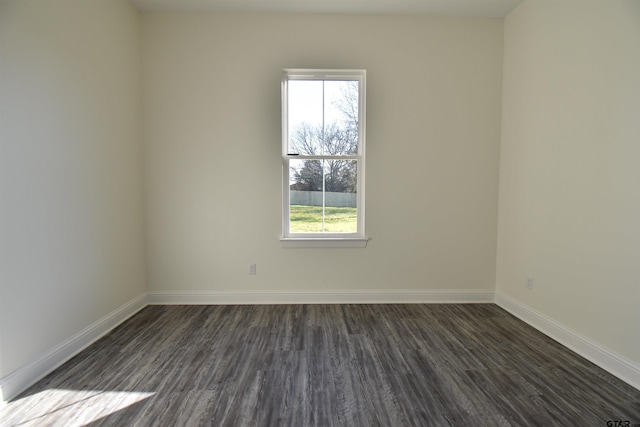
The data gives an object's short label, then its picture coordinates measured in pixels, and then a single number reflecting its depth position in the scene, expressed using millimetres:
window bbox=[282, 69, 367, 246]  3180
